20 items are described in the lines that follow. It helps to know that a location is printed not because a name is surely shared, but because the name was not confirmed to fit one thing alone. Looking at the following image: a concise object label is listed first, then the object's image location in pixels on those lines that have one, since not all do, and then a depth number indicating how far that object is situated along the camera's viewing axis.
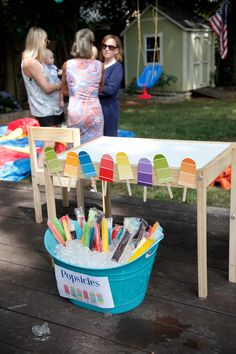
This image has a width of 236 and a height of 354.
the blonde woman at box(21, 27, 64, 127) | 3.97
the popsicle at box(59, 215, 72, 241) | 2.39
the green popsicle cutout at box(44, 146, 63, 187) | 2.50
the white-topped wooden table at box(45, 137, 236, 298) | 2.21
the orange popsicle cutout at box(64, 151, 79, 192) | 2.41
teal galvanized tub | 2.10
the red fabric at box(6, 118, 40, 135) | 6.71
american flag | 10.99
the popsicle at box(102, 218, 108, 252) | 2.27
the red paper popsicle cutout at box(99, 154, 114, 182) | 2.32
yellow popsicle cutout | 2.28
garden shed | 12.87
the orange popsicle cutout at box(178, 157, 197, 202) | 2.14
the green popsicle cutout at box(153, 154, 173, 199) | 2.17
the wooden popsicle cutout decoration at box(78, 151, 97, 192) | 2.36
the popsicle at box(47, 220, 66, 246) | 2.36
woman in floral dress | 3.73
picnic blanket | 4.96
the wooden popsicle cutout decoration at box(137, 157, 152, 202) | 2.23
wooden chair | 3.20
